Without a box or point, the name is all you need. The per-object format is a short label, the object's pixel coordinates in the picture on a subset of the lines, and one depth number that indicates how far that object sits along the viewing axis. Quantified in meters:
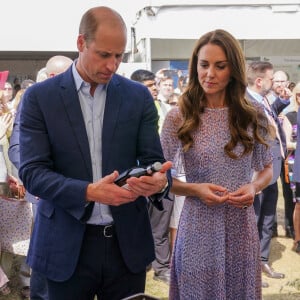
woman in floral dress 2.18
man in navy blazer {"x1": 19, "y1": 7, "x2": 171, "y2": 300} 1.73
